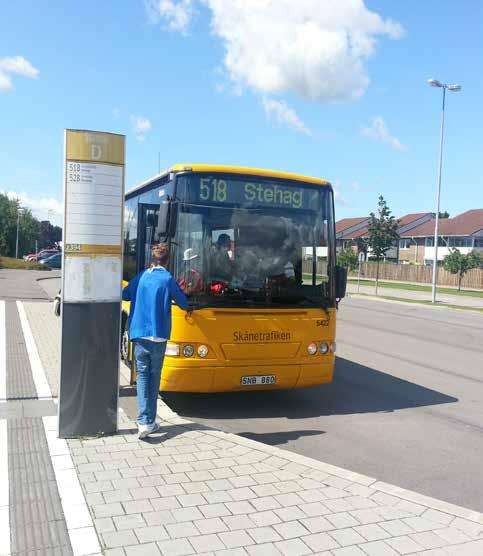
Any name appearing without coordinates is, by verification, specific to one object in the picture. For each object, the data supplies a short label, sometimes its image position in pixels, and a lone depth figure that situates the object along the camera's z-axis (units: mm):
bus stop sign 5285
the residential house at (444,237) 71750
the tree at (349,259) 55625
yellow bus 6664
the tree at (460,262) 48281
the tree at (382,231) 56281
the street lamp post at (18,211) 73125
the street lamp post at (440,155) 32094
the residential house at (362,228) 88062
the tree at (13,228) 78375
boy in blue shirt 5559
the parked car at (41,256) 64475
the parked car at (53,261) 56625
